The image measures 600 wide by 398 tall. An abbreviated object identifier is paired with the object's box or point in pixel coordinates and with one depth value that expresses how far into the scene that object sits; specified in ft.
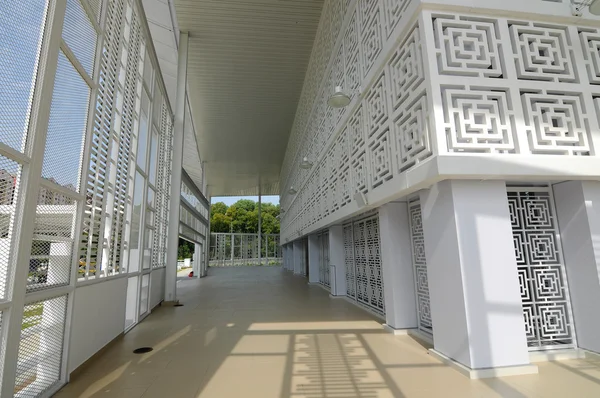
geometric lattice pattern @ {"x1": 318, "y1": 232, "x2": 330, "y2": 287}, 35.93
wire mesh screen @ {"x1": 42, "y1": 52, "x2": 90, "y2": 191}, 9.67
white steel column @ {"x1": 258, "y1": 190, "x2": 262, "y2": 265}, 88.48
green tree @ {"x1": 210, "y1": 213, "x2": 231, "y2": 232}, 118.78
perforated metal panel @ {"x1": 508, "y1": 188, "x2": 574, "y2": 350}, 12.81
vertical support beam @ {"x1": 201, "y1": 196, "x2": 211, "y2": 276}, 57.91
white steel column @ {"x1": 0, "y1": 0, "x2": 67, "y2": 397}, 7.75
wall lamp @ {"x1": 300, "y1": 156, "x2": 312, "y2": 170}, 33.52
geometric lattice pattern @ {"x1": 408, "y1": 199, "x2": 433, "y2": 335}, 15.77
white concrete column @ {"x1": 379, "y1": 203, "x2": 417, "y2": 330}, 16.48
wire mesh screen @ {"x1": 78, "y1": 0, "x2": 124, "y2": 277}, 12.69
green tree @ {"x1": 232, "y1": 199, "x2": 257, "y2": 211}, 125.49
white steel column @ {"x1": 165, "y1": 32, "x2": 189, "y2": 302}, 28.12
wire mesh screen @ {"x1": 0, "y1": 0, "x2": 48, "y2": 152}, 7.37
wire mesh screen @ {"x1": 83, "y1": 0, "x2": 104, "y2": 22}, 12.16
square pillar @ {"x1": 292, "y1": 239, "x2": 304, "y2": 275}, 57.90
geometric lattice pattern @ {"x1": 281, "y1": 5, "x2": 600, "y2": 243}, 11.59
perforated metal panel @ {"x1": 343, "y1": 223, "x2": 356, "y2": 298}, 26.40
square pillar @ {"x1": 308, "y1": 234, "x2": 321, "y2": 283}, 40.98
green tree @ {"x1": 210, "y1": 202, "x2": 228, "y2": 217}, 121.93
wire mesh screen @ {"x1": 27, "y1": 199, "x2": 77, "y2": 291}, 9.09
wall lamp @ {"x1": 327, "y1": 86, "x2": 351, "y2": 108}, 17.51
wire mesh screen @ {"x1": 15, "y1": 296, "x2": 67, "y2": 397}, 8.63
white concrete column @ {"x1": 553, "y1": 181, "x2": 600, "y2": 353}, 12.10
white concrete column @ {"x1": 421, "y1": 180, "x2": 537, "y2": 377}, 10.61
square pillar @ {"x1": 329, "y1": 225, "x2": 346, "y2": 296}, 28.75
